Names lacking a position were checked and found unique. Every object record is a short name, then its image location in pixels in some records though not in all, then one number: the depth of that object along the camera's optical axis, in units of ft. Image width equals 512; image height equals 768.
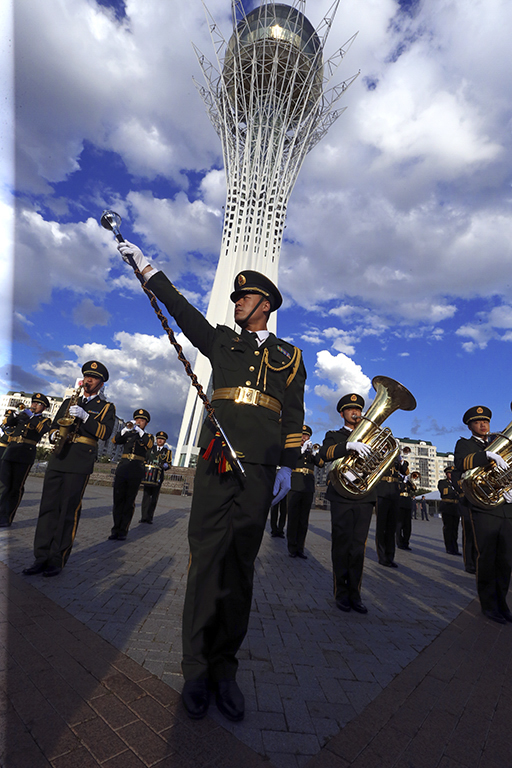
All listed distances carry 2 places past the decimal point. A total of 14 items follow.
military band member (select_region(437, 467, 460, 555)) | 33.91
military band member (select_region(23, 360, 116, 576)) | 15.74
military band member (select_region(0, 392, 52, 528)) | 24.33
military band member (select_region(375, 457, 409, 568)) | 25.38
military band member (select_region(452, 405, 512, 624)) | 15.93
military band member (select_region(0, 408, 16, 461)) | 26.18
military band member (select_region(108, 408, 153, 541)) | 24.98
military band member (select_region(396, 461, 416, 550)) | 31.76
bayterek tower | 129.70
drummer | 31.96
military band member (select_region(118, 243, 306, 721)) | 8.27
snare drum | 31.83
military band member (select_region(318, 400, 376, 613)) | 15.37
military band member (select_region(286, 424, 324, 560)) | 25.70
